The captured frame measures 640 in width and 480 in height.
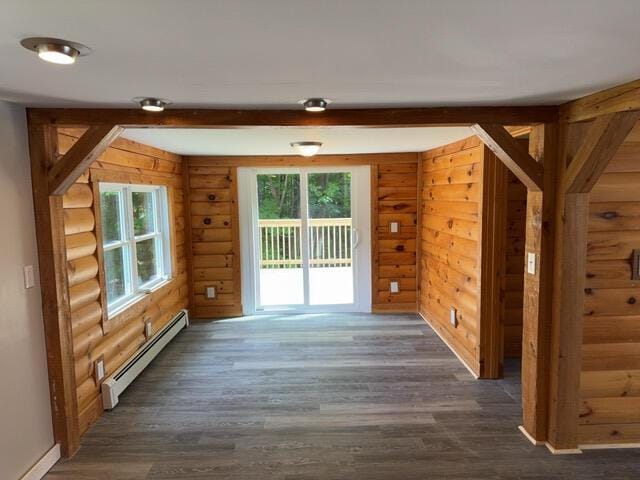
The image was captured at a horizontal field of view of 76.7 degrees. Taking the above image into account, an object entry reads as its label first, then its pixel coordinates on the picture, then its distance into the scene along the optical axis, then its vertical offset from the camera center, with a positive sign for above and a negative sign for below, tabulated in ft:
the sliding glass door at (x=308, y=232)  16.35 -1.07
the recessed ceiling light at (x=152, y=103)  6.42 +1.71
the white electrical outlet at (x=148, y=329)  11.96 -3.59
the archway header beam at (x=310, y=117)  7.20 +1.60
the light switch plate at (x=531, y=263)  7.66 -1.18
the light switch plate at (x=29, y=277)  6.89 -1.13
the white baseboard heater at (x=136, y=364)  9.30 -4.08
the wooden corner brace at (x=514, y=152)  7.34 +0.90
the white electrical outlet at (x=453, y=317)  12.50 -3.56
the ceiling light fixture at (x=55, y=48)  3.91 +1.62
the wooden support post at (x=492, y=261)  10.14 -1.51
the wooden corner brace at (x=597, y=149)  6.18 +0.82
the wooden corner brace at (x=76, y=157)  7.17 +0.95
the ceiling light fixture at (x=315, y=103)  6.52 +1.66
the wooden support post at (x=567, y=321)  7.20 -2.19
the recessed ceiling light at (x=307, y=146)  11.28 +1.67
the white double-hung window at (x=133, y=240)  10.48 -0.89
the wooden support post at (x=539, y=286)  7.39 -1.59
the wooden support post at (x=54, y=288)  7.14 -1.38
